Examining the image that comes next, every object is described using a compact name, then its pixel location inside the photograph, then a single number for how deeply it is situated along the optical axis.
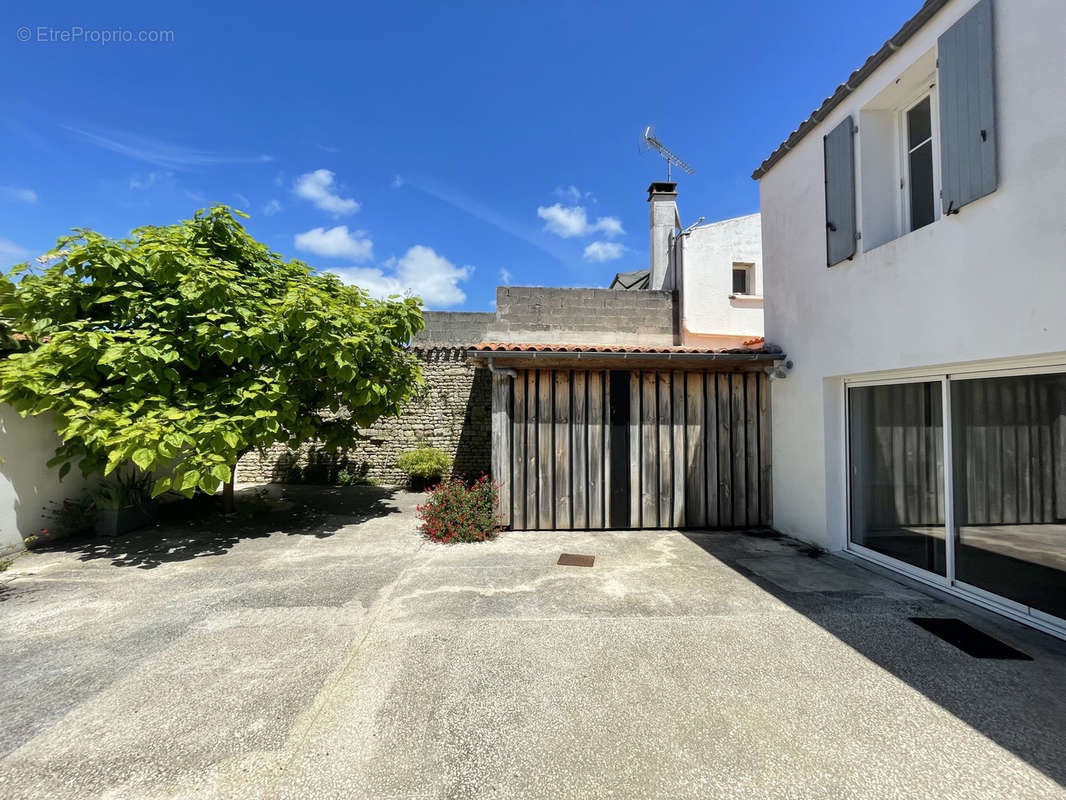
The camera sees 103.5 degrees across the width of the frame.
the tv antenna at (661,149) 12.16
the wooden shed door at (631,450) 6.35
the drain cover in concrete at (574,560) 4.91
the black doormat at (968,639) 2.95
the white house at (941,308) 3.19
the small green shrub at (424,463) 9.66
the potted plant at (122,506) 5.96
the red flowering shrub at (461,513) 5.89
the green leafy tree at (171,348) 4.81
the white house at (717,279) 9.98
